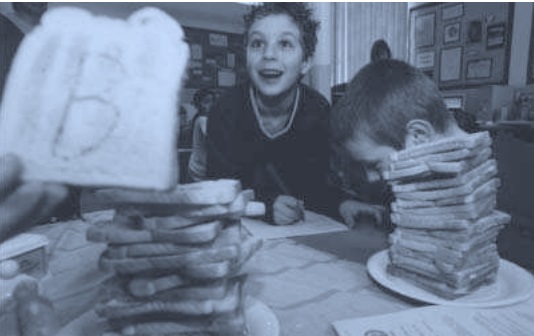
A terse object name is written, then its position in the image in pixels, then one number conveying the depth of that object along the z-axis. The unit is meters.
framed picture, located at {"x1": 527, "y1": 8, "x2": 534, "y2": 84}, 4.30
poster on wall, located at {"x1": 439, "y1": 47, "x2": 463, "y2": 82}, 4.84
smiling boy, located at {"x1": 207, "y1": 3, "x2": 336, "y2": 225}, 1.79
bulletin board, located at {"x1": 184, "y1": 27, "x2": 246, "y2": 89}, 4.65
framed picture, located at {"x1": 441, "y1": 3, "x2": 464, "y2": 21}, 4.76
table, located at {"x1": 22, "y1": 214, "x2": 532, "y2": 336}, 0.82
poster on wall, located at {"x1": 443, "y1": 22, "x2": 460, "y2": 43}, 4.82
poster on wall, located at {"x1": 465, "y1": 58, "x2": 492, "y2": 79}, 4.58
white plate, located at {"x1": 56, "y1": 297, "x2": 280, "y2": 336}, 0.67
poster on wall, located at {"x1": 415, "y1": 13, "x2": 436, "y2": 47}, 5.14
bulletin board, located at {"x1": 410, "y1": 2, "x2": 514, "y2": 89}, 4.47
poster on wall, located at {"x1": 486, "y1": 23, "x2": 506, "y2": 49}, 4.45
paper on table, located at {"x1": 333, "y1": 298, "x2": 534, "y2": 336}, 0.72
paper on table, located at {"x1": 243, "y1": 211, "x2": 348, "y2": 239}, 1.33
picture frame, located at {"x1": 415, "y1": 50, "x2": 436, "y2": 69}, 5.16
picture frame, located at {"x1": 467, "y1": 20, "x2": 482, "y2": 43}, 4.62
